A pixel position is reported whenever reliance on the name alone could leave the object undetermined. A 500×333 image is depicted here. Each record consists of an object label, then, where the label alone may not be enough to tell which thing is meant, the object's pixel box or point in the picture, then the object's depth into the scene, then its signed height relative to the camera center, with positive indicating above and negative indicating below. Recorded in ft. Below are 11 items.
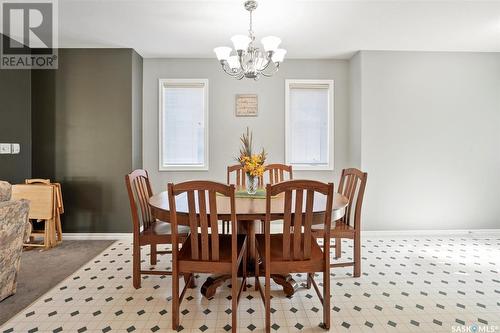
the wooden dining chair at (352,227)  7.27 -1.79
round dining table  5.49 -1.01
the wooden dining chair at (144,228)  6.83 -1.82
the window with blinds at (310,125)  12.12 +1.96
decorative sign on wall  11.96 +2.85
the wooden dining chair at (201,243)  4.95 -1.63
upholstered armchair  5.94 -1.70
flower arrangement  7.04 -0.01
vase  7.32 -0.53
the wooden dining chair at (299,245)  5.03 -1.69
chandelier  6.84 +3.17
